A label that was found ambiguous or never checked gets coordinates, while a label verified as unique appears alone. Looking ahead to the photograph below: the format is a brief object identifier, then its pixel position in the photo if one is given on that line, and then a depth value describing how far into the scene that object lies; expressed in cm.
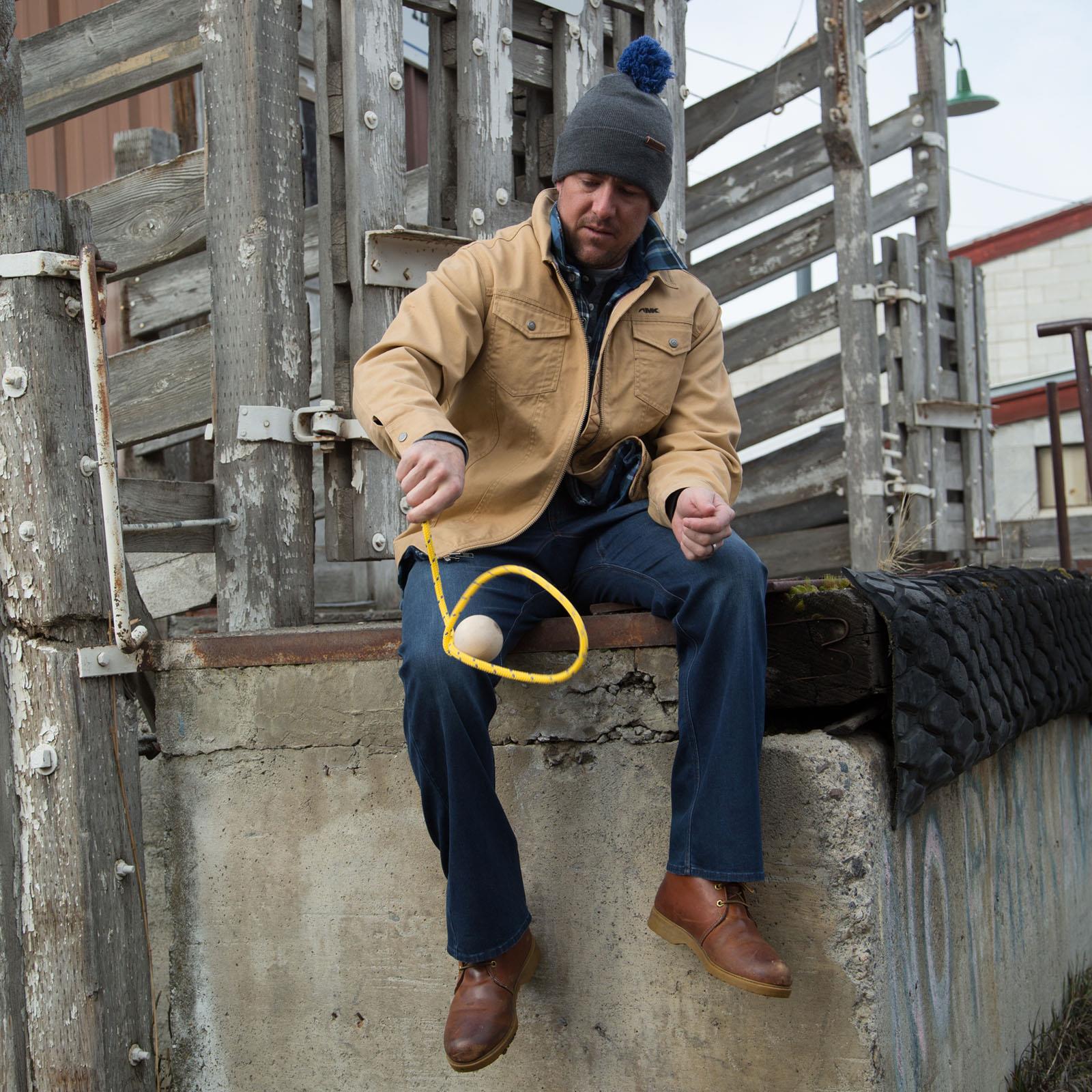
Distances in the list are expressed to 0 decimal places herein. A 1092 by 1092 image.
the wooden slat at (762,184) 726
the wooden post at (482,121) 363
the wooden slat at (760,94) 700
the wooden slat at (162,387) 349
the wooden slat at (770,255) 702
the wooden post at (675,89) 423
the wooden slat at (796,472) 689
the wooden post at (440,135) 370
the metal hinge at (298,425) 324
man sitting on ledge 237
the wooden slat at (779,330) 694
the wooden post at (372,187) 338
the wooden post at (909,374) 684
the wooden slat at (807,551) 681
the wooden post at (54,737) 277
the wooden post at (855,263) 649
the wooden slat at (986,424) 733
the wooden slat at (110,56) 349
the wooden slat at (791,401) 691
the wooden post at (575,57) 391
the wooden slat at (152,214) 340
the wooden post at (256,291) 322
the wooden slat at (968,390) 724
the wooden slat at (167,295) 485
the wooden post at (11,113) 302
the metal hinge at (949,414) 686
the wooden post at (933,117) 730
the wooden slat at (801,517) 706
